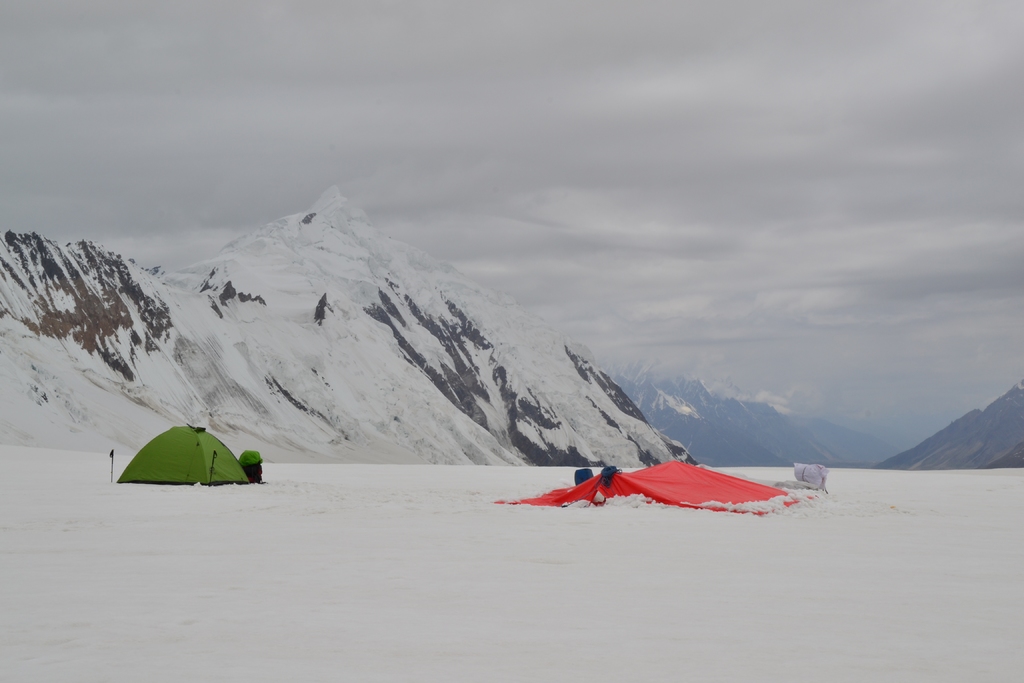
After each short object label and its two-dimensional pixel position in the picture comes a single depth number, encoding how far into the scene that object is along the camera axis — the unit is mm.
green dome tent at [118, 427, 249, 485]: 27391
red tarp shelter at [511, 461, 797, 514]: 21172
